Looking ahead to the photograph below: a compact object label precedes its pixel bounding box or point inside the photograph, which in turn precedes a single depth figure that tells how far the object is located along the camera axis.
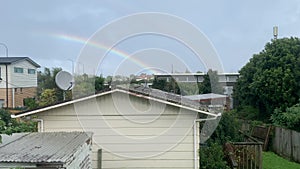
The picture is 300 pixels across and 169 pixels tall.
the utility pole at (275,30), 23.80
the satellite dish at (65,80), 10.13
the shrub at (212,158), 8.12
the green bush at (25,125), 9.56
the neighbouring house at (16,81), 26.02
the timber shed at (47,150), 3.78
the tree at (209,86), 15.38
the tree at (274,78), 18.06
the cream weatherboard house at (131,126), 7.28
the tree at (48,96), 20.94
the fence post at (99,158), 7.12
